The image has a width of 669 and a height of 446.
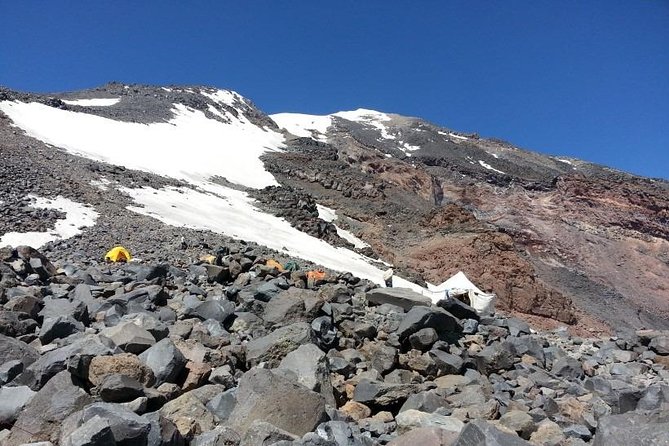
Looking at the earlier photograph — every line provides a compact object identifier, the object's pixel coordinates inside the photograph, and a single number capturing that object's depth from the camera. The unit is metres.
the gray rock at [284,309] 7.19
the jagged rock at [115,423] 3.33
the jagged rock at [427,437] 3.61
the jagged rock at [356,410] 5.23
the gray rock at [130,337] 5.13
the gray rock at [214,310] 7.14
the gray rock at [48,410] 3.67
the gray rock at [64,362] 4.36
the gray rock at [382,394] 5.50
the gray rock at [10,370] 4.45
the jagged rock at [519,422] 4.77
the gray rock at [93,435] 3.12
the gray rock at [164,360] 4.72
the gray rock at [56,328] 5.64
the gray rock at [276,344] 5.87
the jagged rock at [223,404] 4.36
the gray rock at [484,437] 3.32
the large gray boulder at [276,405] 4.12
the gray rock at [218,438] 3.70
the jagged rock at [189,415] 3.92
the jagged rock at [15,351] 4.84
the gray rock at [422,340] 7.38
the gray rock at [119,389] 4.07
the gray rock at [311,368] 5.26
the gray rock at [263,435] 3.59
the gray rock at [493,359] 7.55
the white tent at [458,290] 16.28
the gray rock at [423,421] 4.38
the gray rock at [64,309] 6.35
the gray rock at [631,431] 3.14
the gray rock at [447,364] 7.00
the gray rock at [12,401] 3.90
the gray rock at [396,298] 8.73
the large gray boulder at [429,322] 7.50
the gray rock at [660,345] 9.34
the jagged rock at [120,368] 4.34
